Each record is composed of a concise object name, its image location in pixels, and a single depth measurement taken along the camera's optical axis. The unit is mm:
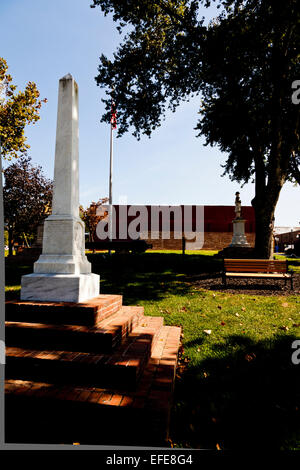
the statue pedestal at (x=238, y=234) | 14703
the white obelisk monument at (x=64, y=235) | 3762
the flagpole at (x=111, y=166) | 19730
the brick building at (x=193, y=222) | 32938
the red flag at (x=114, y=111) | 12439
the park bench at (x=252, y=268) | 7863
